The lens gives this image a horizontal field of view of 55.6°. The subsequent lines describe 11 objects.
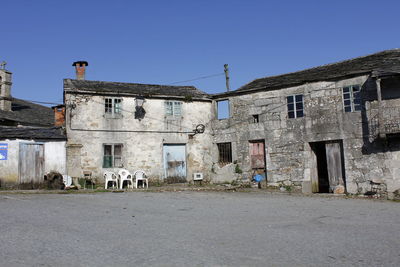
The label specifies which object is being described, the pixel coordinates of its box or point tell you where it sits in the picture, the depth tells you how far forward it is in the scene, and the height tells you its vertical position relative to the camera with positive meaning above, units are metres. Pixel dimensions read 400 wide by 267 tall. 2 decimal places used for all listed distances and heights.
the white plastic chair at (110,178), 18.78 -0.35
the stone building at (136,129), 19.64 +2.23
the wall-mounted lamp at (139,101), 20.84 +3.76
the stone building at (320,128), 16.58 +1.71
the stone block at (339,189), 17.63 -1.29
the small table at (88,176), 19.17 -0.23
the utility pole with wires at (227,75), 28.62 +6.91
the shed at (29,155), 17.84 +0.91
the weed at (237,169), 20.80 -0.18
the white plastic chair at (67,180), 18.61 -0.37
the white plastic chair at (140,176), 19.55 -0.33
